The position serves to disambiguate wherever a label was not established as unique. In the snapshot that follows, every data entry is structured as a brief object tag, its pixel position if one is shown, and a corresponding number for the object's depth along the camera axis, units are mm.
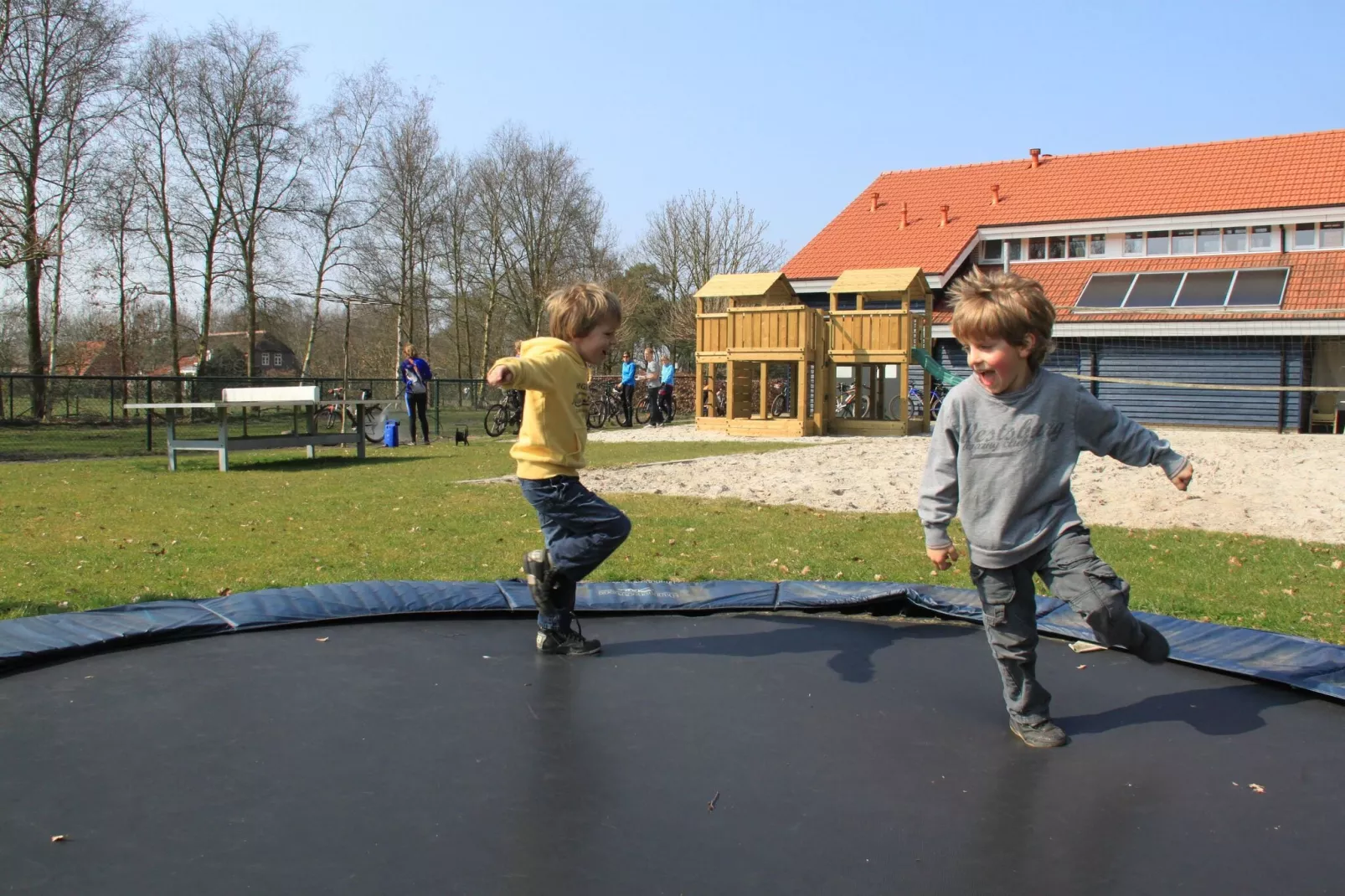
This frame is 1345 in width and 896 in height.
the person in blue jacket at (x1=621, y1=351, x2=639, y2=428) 15834
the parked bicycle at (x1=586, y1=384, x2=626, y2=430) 16625
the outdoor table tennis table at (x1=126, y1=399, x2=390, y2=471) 8875
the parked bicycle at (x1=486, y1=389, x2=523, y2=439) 14008
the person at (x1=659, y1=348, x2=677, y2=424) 16281
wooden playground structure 13680
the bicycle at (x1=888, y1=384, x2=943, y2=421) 17181
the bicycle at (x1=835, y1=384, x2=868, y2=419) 16766
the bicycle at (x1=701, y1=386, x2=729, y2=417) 17939
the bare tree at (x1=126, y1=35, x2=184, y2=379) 17719
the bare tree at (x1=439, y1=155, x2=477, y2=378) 23172
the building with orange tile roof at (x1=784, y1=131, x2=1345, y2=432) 14906
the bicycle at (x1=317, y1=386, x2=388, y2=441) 12586
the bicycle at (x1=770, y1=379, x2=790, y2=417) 17203
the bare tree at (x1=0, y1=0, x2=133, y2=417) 15305
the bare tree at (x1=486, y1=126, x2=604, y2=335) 25594
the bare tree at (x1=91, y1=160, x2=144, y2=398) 17141
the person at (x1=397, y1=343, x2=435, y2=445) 12117
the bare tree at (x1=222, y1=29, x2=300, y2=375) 18781
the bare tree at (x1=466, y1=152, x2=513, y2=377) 25094
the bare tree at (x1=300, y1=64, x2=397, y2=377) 20203
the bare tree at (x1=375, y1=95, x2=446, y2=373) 21922
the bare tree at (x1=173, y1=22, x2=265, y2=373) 18328
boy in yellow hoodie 2779
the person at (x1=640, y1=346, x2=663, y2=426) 16047
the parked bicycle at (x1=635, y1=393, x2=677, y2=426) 16484
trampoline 1616
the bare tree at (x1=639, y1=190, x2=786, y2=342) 27484
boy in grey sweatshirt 2199
